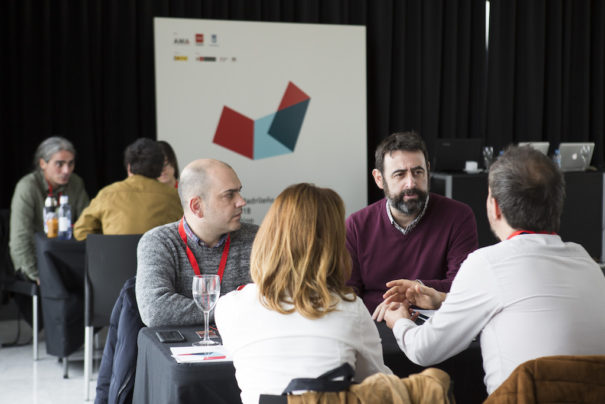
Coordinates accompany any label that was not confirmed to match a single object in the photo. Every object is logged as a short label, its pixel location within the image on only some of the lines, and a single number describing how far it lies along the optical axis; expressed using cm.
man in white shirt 173
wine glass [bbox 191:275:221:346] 206
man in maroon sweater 285
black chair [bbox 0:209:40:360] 438
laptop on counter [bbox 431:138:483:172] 661
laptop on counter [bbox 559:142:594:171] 687
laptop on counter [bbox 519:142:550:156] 671
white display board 579
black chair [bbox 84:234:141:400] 357
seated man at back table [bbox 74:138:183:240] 385
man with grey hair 453
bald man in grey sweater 246
